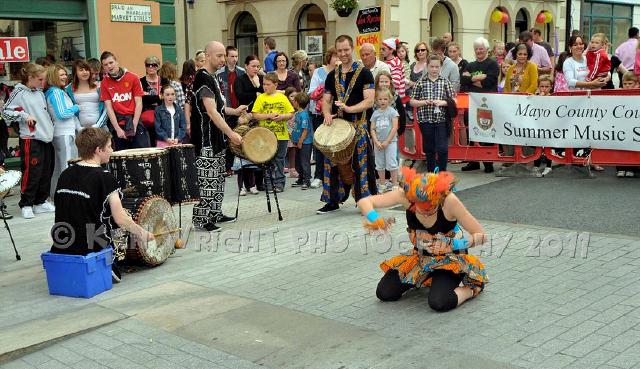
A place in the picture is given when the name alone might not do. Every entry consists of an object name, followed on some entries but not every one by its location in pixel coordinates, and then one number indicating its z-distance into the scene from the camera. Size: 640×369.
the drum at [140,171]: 6.80
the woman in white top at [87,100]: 9.82
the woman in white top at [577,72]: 11.84
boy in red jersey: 9.66
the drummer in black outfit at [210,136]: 7.73
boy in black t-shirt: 5.82
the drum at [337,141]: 8.32
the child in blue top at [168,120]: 10.37
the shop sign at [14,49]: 11.45
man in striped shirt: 12.37
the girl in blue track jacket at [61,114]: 9.50
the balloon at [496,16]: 24.06
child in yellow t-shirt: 9.95
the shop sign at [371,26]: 13.45
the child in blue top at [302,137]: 10.94
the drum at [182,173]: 7.23
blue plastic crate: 5.80
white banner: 10.23
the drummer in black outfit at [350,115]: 8.51
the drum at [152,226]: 6.41
